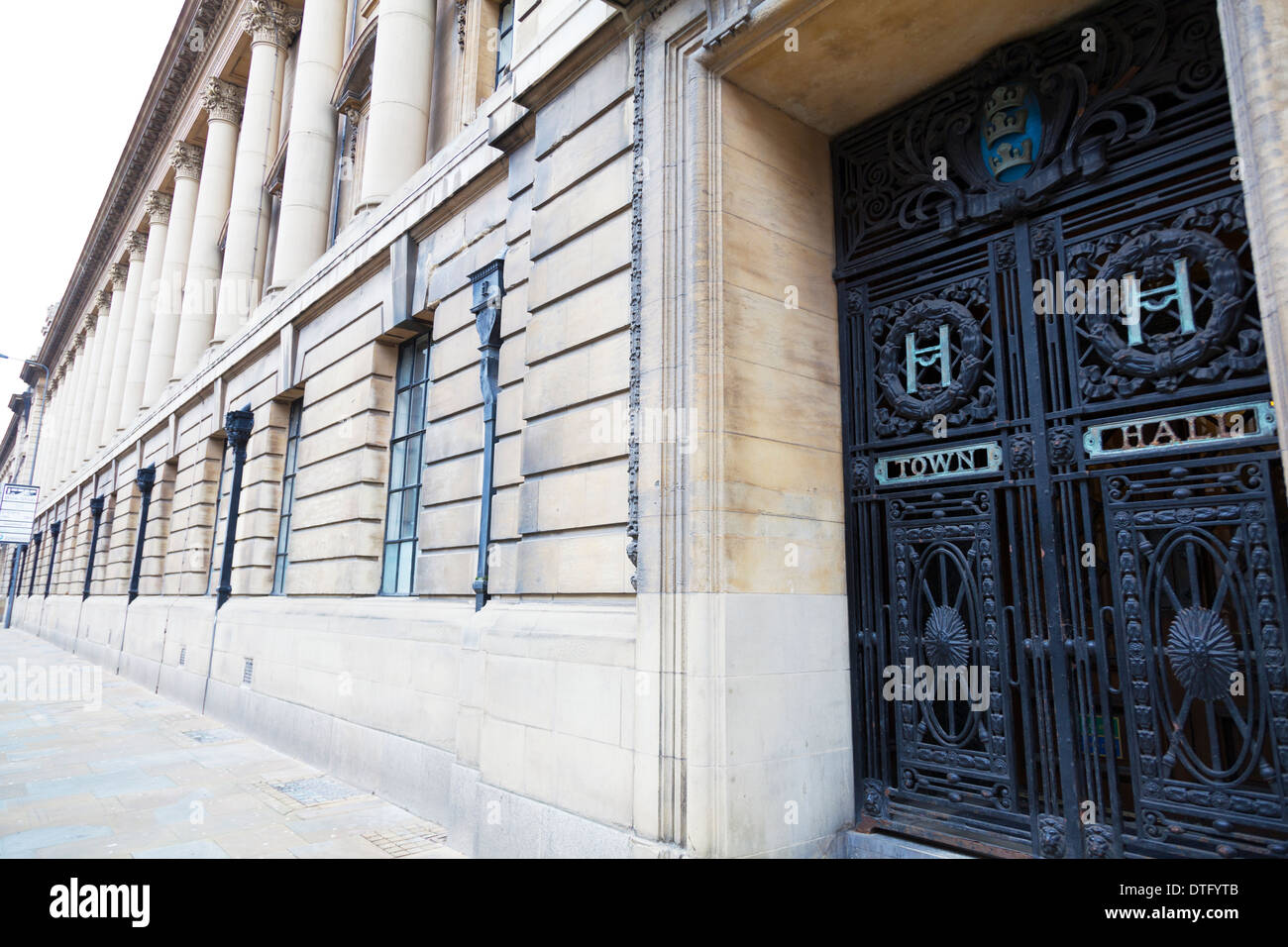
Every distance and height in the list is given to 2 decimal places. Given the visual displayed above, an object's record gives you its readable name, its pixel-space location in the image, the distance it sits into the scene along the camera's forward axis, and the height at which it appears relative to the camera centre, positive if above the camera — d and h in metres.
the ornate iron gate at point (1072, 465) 4.18 +0.93
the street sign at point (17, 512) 39.81 +4.89
